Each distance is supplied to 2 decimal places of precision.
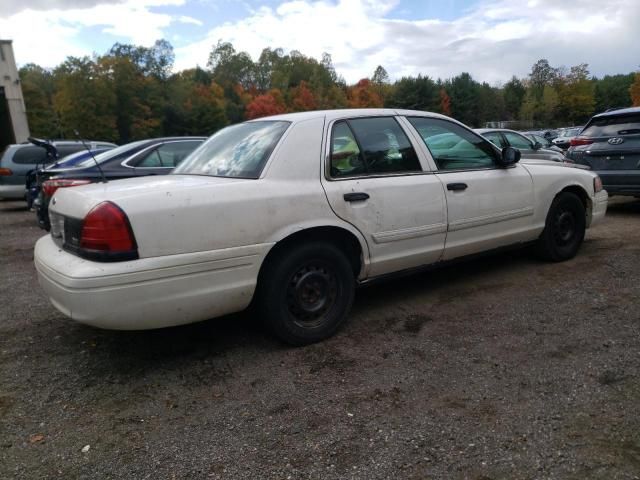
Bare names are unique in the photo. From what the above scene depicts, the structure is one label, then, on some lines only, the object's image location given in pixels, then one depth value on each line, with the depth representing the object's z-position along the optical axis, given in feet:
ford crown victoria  9.20
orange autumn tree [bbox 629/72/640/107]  226.38
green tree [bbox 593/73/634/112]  305.73
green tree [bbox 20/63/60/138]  149.07
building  99.81
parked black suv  23.98
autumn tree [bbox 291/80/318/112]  296.51
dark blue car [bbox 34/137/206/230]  21.43
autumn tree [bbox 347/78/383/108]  309.42
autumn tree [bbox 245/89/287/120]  268.82
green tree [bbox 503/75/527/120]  308.77
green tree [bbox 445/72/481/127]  290.76
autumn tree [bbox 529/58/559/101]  296.71
